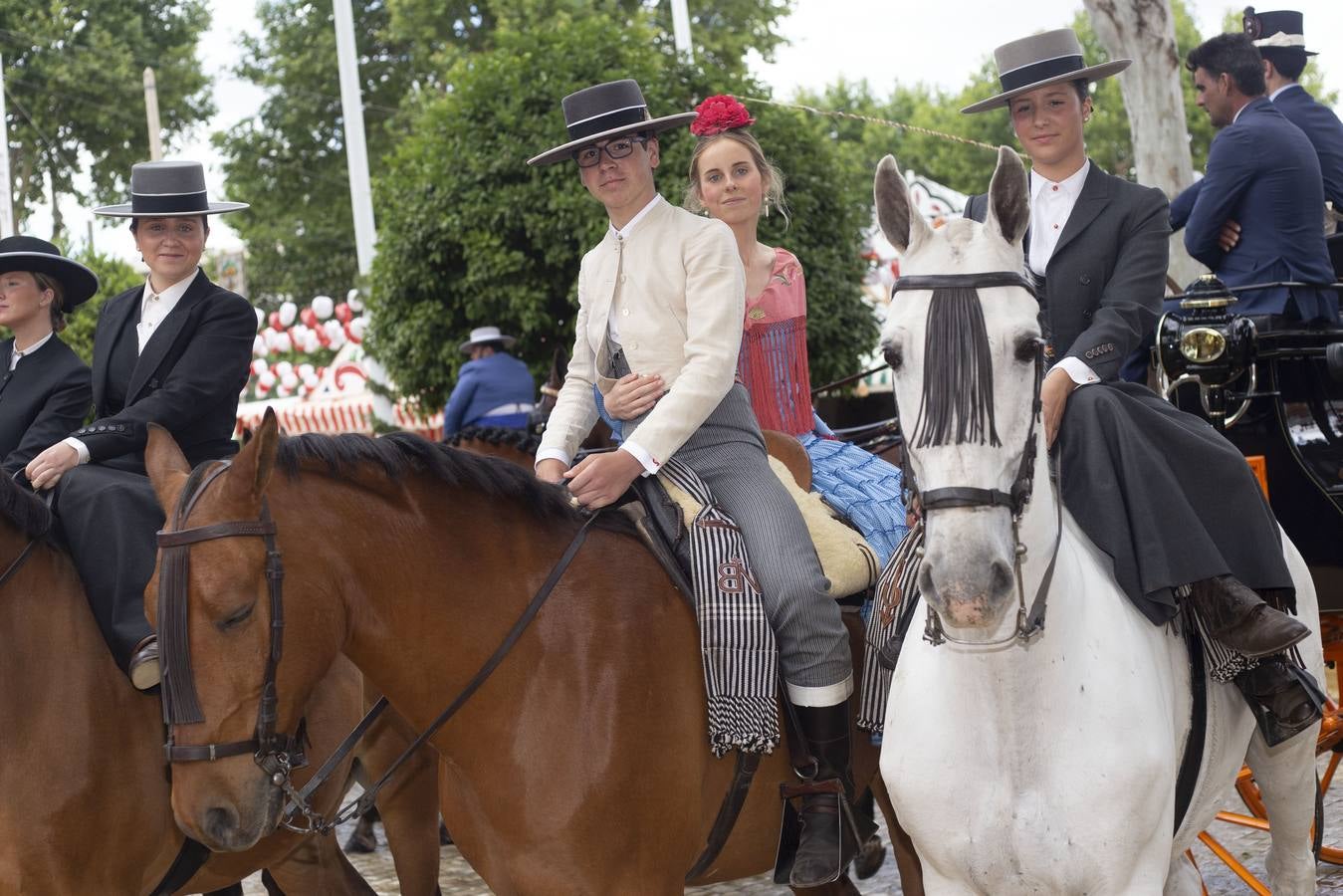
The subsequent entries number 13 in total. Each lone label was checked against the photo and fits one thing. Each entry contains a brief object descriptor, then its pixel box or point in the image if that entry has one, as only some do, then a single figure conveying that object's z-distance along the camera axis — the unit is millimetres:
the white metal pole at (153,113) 32688
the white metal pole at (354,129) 17250
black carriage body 5082
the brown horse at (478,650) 3260
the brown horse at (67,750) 3941
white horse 2844
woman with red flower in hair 4934
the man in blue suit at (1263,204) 5363
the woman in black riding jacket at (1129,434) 3400
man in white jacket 3814
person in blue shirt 10406
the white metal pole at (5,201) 21547
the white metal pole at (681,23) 20270
